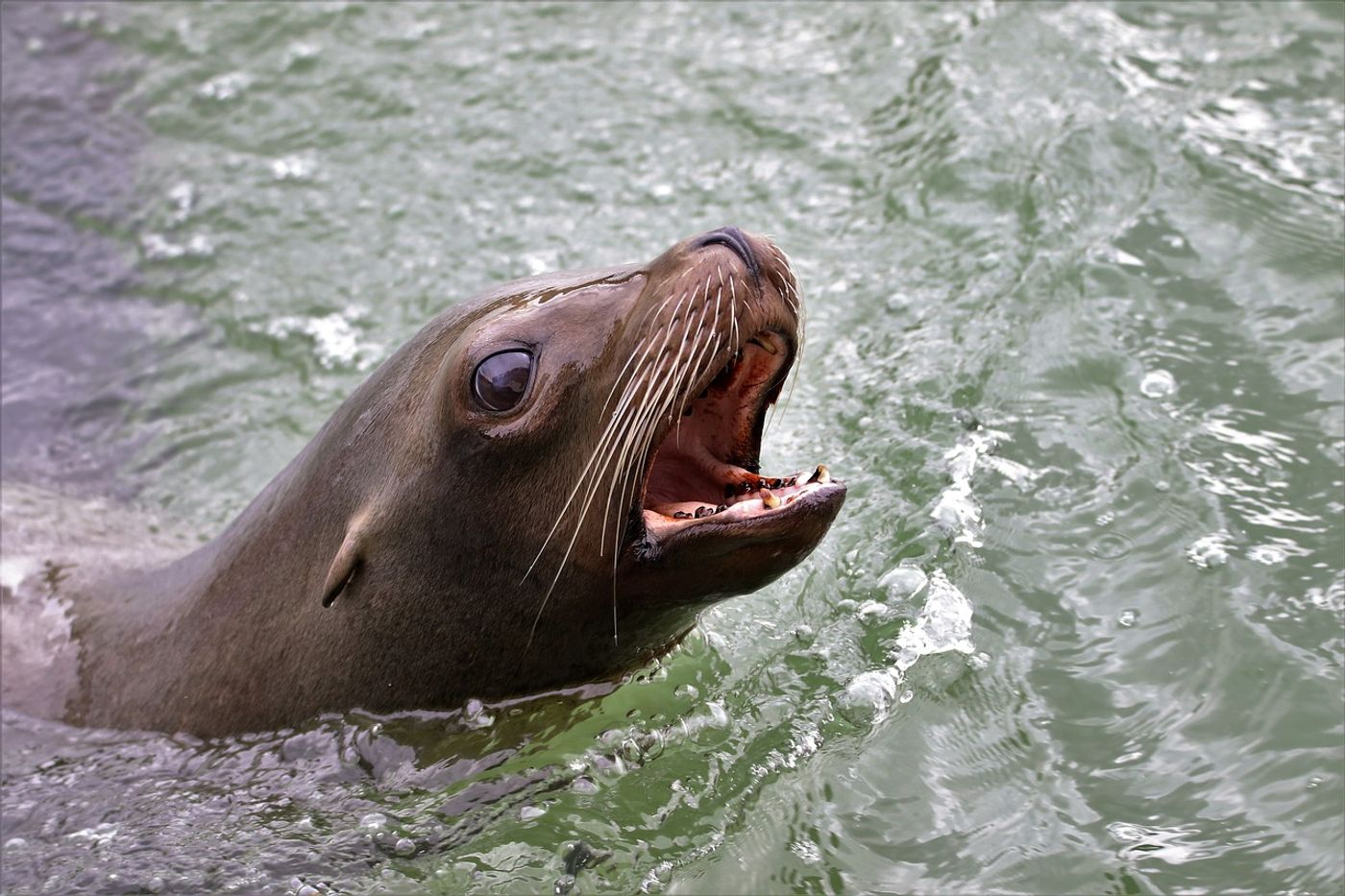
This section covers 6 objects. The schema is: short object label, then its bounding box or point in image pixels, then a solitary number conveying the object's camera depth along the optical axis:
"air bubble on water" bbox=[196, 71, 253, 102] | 8.89
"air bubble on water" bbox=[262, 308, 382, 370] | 6.95
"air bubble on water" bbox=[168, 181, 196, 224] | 8.09
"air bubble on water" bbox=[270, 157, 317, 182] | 8.20
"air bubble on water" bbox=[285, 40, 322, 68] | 8.98
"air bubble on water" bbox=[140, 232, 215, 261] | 7.85
